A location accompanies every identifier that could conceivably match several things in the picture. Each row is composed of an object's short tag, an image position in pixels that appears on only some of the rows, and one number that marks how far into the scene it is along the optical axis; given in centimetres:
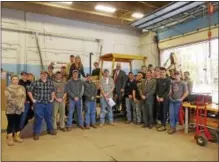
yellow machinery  637
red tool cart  379
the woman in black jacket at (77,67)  575
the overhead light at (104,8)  739
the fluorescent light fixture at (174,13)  575
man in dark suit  591
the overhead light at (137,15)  805
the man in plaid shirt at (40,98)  430
